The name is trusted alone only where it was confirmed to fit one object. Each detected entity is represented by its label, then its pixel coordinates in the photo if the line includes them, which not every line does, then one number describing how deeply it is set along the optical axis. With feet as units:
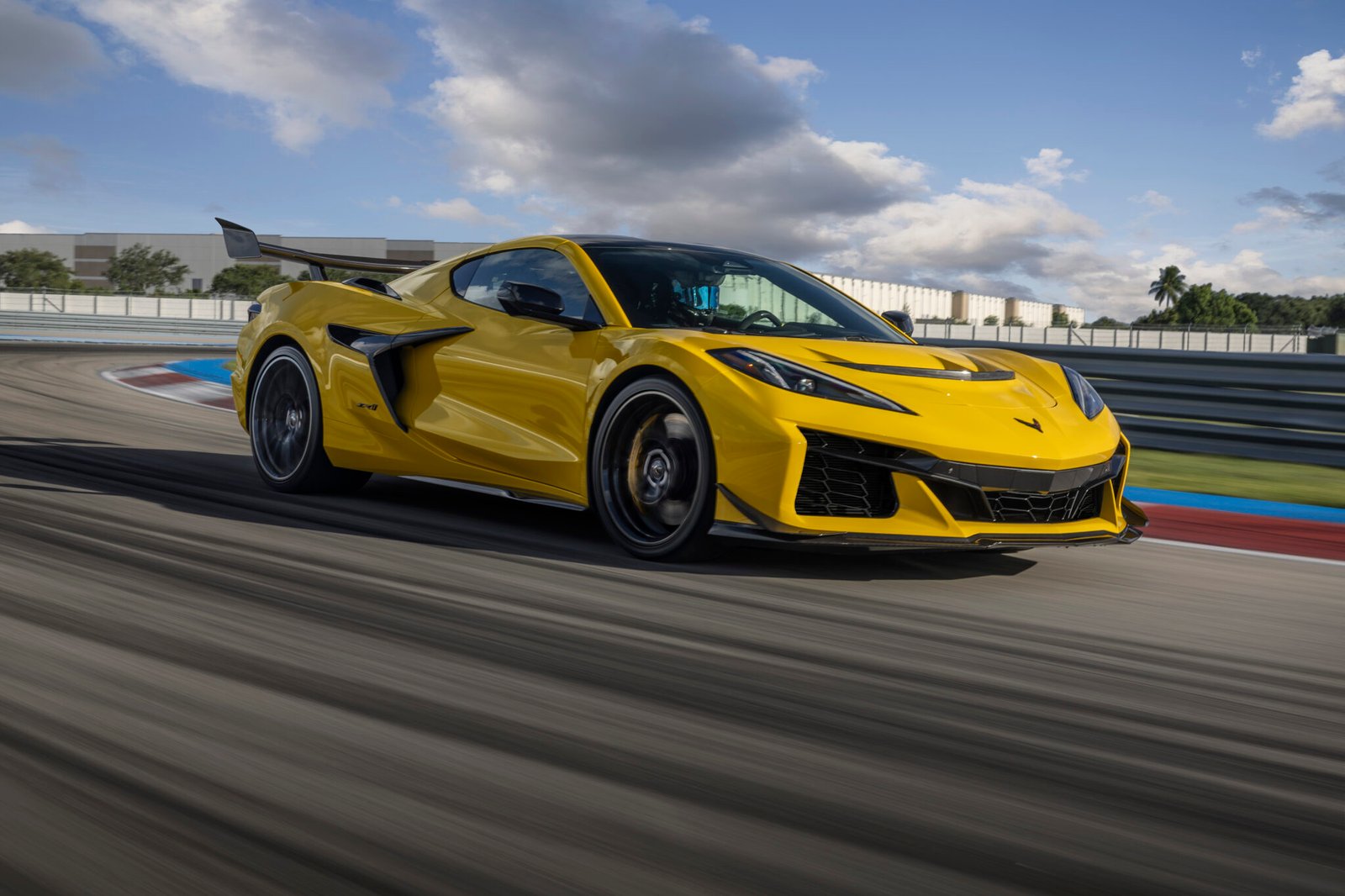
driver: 16.99
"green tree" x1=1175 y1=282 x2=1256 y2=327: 380.78
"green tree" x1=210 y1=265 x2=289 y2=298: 278.46
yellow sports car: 14.24
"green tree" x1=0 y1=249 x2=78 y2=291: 272.31
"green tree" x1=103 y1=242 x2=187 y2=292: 294.25
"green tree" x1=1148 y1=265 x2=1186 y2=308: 475.31
